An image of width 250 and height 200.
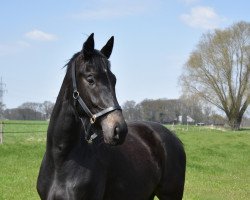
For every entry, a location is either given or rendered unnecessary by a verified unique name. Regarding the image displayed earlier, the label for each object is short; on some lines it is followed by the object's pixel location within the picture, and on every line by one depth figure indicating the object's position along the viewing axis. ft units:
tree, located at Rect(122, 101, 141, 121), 186.64
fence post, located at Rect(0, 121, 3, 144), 60.03
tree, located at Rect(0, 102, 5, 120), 220.64
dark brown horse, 12.00
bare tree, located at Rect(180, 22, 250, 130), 186.60
